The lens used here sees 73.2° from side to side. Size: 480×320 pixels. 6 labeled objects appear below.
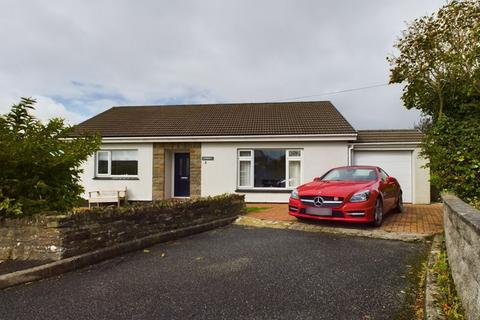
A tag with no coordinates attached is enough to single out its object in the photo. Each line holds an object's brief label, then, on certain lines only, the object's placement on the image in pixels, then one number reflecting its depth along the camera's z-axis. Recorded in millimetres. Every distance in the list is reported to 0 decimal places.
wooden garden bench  12734
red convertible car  6938
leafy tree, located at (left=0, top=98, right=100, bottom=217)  4781
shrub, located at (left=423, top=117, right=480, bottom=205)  5602
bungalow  12602
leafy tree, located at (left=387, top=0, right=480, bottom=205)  5746
